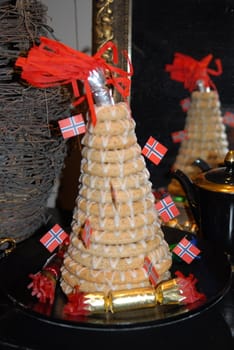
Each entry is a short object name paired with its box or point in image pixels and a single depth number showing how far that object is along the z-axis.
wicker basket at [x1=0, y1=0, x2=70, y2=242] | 0.79
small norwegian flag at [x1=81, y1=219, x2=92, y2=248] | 0.61
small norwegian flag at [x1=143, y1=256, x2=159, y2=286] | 0.63
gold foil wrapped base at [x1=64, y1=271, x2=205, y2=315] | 0.60
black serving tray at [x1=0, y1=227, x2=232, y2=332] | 0.57
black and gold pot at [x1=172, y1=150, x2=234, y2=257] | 0.79
